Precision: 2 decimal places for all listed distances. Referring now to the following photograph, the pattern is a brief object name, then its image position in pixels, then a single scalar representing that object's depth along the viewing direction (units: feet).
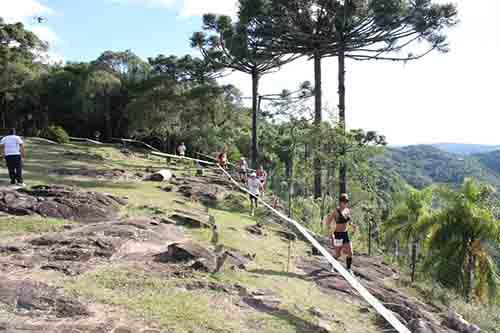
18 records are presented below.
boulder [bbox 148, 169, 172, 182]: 50.34
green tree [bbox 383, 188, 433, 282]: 78.91
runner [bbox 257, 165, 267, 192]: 46.42
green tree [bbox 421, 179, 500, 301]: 63.10
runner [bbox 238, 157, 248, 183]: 56.54
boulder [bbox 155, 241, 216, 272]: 20.33
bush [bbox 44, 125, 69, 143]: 92.94
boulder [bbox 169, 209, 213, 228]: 29.49
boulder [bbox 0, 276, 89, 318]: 14.11
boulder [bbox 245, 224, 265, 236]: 32.94
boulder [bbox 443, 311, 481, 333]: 21.43
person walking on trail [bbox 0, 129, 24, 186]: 33.99
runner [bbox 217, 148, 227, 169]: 63.82
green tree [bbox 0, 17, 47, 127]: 102.83
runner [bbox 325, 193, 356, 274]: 25.73
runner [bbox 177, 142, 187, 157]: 82.69
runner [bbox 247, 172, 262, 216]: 43.14
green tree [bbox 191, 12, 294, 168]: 78.32
